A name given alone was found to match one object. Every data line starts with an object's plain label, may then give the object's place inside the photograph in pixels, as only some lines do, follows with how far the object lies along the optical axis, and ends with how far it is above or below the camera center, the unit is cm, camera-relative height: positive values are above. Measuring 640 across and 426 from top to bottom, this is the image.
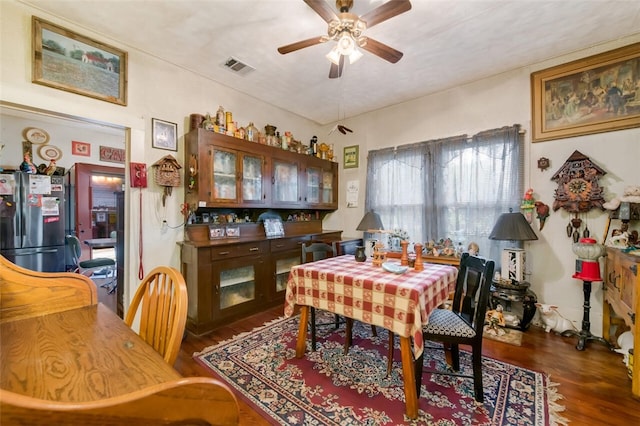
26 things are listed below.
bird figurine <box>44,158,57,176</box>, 391 +61
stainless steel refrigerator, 349 -14
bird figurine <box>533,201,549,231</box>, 283 +0
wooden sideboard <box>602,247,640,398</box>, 174 -63
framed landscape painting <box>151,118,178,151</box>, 280 +84
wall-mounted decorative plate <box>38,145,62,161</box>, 413 +94
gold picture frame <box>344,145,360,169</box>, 446 +94
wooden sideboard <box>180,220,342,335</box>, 275 -73
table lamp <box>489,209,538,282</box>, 266 -25
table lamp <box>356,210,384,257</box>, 325 -15
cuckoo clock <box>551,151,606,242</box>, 257 +24
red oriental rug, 162 -126
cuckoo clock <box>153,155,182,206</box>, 278 +41
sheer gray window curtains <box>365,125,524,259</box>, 305 +35
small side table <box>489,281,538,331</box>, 273 -90
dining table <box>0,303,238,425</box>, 39 -44
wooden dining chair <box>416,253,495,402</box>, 171 -78
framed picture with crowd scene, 248 +118
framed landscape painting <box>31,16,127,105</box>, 217 +131
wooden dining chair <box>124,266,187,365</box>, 93 -41
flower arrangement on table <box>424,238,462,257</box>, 323 -47
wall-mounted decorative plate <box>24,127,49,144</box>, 396 +116
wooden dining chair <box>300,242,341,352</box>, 279 -45
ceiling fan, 172 +132
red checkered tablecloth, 163 -58
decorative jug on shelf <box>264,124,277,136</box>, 382 +118
